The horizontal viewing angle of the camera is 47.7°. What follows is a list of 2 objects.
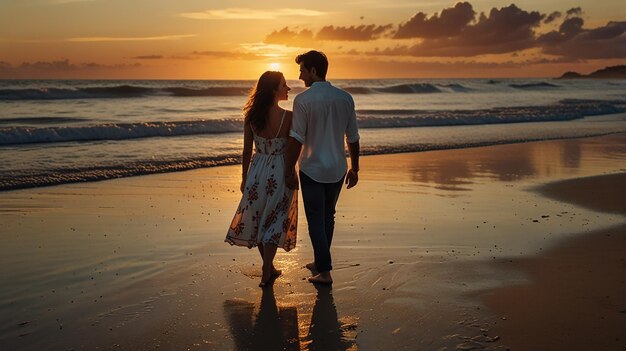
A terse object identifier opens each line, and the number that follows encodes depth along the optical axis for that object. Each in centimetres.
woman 552
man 529
